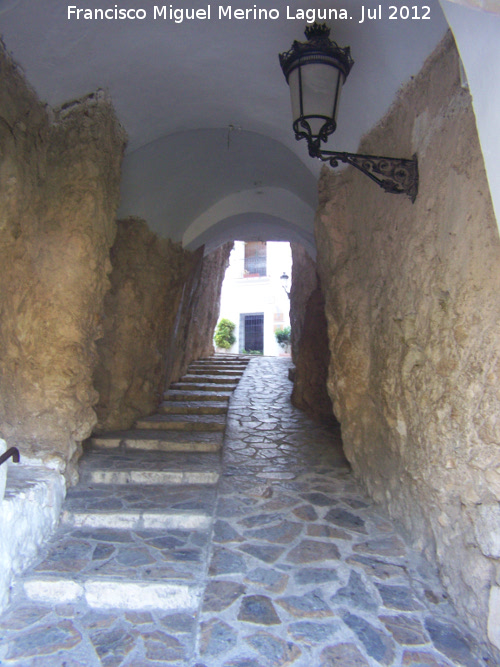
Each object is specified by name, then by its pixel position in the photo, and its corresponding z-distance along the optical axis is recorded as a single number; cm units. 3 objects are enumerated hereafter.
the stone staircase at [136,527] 250
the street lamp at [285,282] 2187
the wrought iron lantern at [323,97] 258
